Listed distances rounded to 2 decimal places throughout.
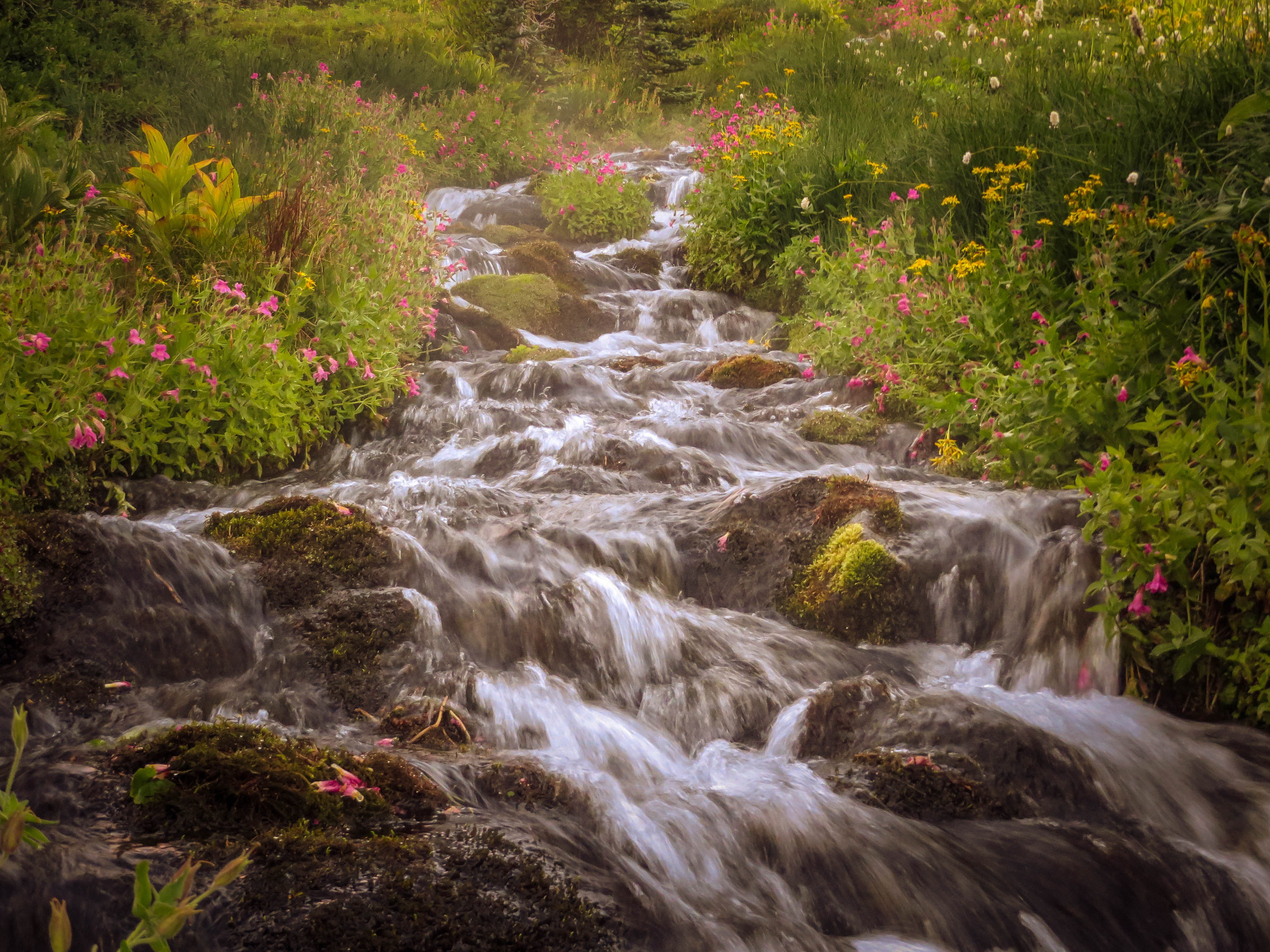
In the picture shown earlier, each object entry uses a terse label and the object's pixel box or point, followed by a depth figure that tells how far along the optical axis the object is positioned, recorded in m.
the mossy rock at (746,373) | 7.77
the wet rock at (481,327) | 8.86
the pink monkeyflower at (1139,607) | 3.46
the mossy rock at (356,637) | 3.42
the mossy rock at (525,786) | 2.88
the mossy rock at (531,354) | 8.35
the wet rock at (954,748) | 3.23
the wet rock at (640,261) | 11.40
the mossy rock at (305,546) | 3.85
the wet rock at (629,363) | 8.27
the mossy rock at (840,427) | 6.34
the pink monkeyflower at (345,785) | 2.46
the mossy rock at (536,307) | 9.44
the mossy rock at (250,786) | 2.24
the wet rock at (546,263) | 10.68
